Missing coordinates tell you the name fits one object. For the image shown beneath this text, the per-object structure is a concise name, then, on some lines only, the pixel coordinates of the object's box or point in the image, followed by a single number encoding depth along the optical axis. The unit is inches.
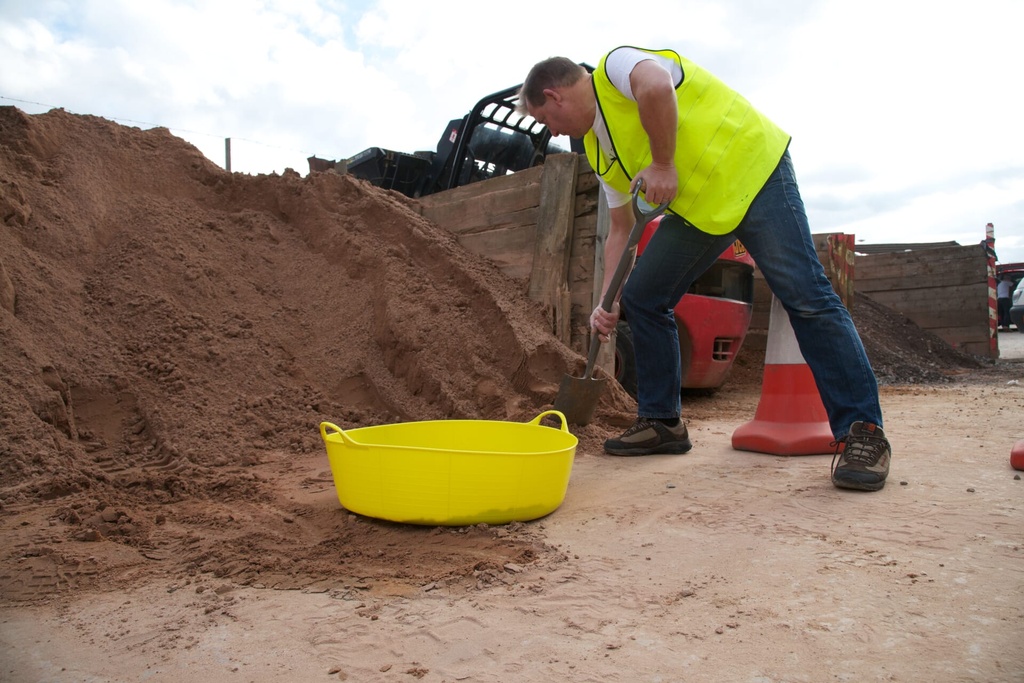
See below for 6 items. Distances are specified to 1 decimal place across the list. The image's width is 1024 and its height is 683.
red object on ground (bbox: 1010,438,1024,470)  93.6
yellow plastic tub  79.4
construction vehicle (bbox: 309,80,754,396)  176.7
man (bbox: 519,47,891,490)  93.2
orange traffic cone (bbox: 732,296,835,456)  115.2
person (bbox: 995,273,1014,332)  511.8
